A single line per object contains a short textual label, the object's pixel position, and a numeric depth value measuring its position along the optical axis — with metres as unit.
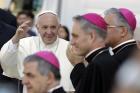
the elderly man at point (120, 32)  6.27
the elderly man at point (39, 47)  7.94
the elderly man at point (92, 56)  5.95
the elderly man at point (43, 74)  4.92
